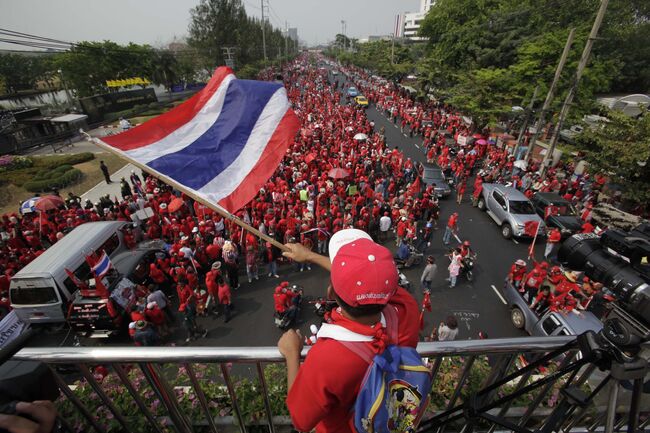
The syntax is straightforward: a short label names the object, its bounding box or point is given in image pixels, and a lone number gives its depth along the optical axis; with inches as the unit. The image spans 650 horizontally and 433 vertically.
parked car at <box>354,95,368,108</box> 1538.5
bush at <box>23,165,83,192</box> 766.5
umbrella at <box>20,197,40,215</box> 518.0
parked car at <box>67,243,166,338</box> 316.5
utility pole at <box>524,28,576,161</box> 653.3
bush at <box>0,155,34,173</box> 874.1
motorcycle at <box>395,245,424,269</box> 456.8
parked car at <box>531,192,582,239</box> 512.4
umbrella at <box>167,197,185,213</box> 500.4
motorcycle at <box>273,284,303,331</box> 346.0
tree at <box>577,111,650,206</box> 493.7
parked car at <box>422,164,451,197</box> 674.2
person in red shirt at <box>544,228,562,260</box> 472.4
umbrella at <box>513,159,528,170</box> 725.9
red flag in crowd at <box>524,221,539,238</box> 498.6
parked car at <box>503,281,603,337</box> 282.7
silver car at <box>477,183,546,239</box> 522.0
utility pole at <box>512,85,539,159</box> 826.5
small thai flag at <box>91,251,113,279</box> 311.4
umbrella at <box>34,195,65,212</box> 494.3
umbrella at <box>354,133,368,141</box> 878.4
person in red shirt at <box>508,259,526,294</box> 369.1
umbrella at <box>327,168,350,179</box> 601.7
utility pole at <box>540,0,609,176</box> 573.3
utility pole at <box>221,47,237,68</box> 2127.5
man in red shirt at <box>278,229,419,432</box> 57.1
